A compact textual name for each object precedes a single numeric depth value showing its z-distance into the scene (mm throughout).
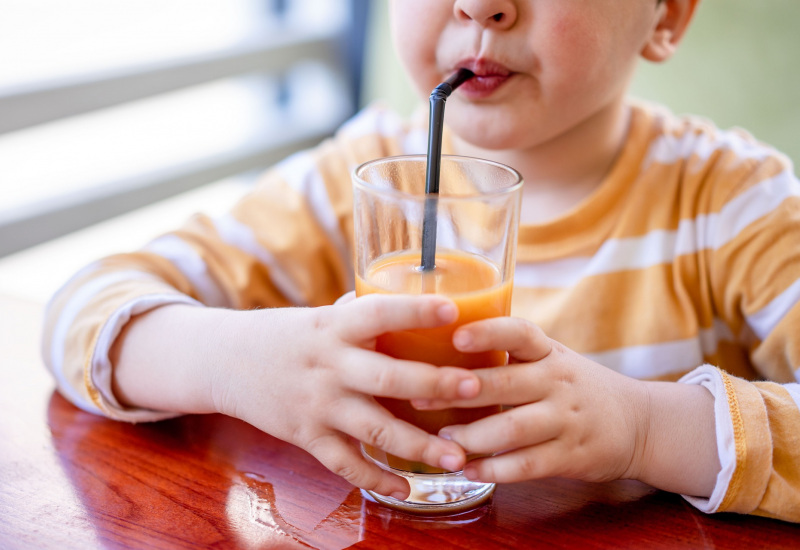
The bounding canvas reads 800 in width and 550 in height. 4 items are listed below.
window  2137
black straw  578
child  629
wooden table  620
